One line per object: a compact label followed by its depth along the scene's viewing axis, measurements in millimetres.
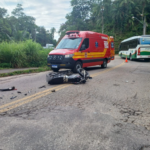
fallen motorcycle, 6484
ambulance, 9539
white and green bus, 19938
